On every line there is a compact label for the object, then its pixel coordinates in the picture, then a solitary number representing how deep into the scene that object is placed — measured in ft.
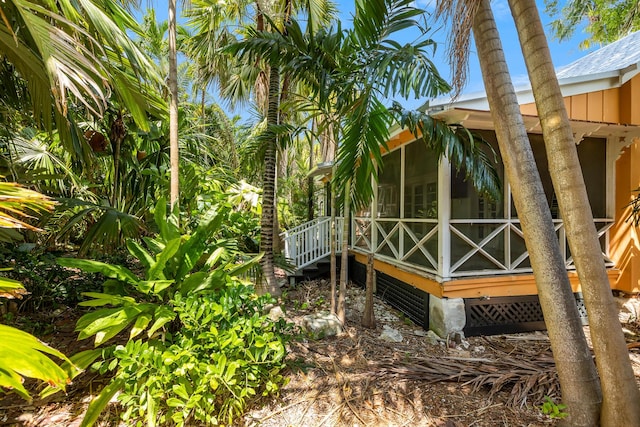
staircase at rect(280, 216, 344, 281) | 23.41
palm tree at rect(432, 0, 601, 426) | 6.57
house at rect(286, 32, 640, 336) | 14.23
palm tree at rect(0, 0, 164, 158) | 5.26
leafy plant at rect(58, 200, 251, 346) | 7.25
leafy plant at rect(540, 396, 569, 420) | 6.77
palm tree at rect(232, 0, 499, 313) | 10.44
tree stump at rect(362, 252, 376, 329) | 13.83
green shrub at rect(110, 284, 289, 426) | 6.82
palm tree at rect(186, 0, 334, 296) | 15.11
